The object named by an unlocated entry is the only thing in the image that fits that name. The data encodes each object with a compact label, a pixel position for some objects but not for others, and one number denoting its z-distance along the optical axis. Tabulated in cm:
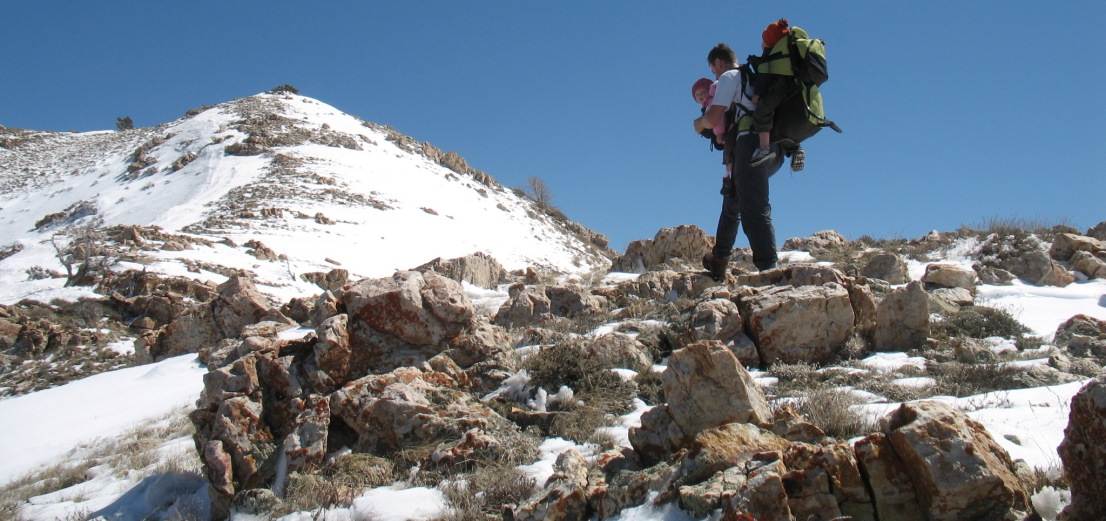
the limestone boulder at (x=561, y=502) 250
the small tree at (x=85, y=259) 1606
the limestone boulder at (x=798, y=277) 549
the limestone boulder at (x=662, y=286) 687
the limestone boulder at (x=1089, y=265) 765
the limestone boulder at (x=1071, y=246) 824
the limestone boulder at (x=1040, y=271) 745
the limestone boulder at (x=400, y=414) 354
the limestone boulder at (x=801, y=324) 447
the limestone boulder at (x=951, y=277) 690
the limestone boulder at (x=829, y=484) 214
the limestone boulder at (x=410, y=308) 451
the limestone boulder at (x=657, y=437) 294
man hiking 556
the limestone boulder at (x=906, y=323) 468
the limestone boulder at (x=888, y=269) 770
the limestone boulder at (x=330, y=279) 1692
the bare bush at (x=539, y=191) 5022
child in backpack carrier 520
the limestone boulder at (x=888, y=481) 212
